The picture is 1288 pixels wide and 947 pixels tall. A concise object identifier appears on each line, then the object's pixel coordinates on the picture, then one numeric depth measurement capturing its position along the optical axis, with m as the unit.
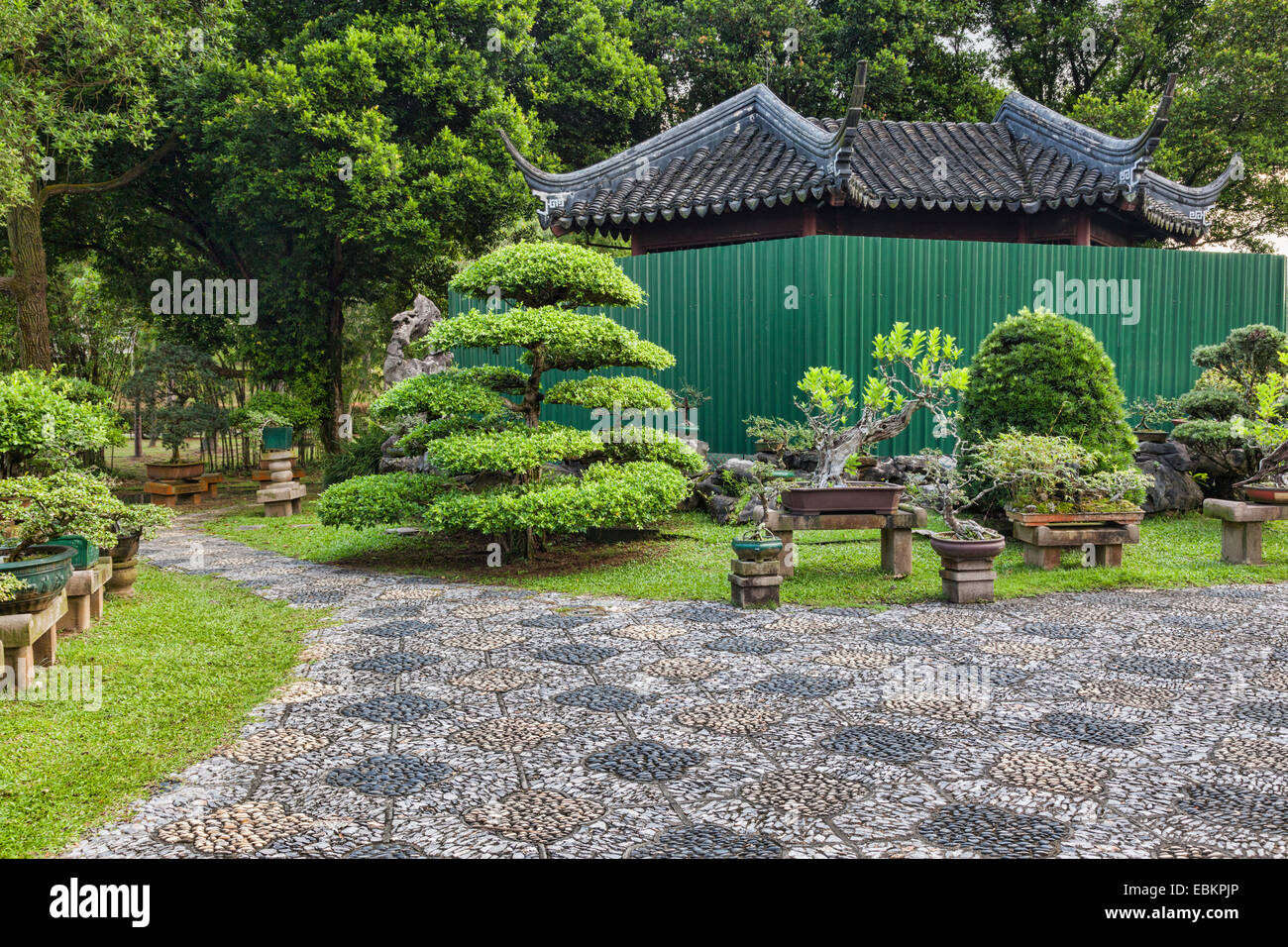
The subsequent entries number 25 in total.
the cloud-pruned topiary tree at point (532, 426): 7.63
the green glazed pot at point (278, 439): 13.07
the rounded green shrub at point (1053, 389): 8.49
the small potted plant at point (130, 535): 6.48
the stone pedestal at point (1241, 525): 7.66
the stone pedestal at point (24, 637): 4.50
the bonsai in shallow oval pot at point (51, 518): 4.82
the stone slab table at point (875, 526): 7.12
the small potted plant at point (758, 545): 6.54
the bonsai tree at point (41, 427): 5.77
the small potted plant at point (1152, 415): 10.58
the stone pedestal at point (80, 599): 5.77
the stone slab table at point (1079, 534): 7.59
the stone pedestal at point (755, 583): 6.55
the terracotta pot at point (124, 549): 6.91
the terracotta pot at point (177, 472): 13.72
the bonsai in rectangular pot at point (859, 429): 7.15
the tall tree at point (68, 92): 10.50
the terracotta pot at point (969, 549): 6.54
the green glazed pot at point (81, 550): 5.76
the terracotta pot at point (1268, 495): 7.64
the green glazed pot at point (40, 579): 4.61
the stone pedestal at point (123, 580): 7.02
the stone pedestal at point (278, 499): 12.27
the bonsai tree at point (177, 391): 13.63
